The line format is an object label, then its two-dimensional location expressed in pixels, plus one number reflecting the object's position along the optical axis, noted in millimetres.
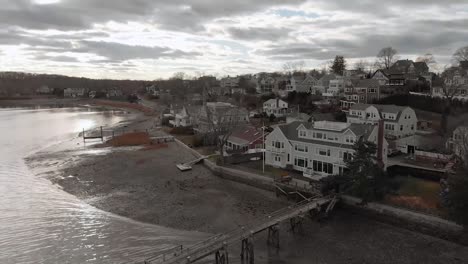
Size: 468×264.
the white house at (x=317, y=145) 34406
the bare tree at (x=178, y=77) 185800
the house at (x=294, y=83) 91881
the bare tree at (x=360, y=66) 127606
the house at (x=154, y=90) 175850
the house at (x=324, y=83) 83438
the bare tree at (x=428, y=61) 99300
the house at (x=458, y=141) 31844
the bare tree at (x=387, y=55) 96688
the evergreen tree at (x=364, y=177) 28234
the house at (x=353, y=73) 89875
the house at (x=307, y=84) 90312
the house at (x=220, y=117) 50644
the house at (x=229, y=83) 139438
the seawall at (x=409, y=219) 23661
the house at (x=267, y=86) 109125
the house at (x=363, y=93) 67312
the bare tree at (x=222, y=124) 47431
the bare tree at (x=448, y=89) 50378
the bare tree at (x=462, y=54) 75812
